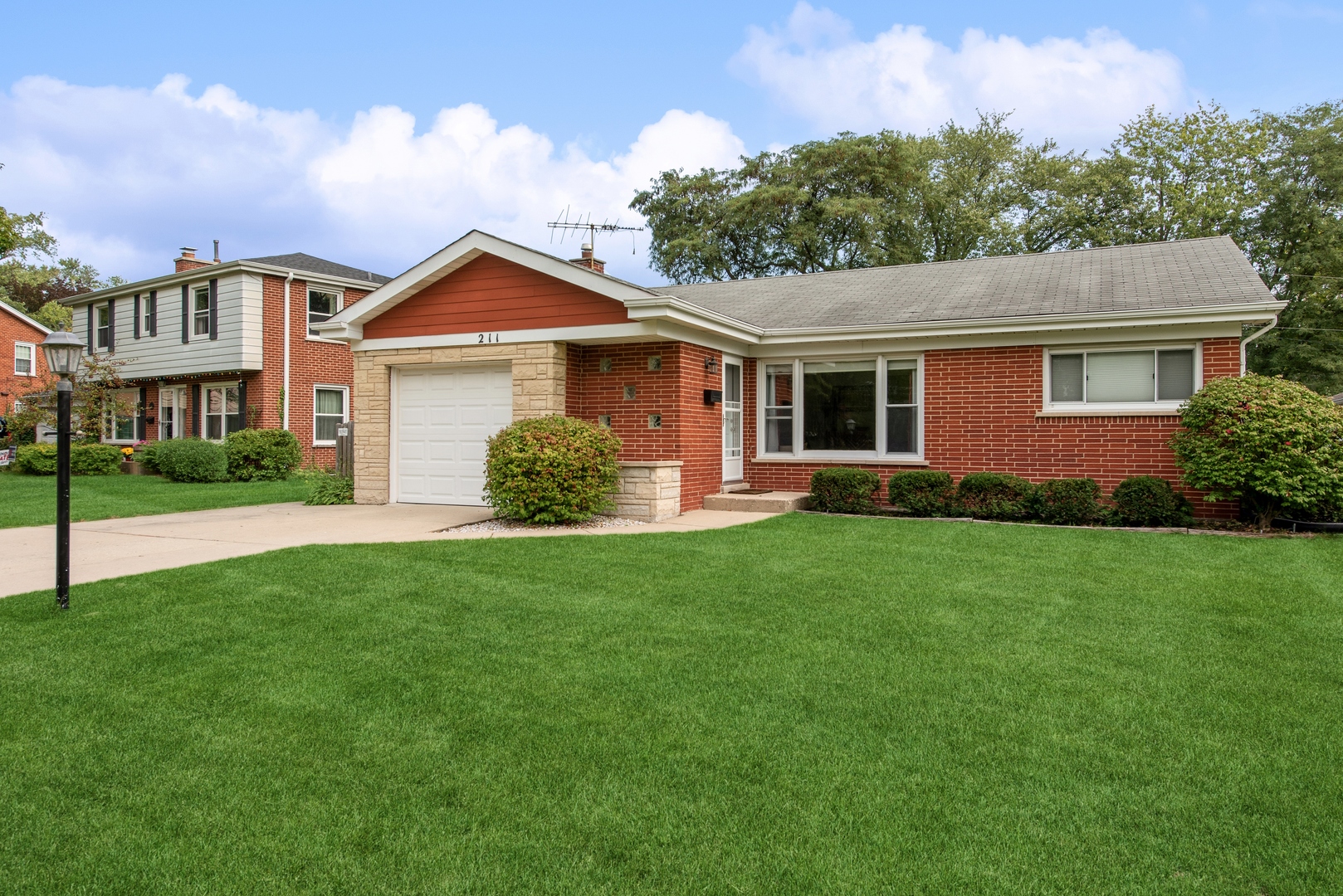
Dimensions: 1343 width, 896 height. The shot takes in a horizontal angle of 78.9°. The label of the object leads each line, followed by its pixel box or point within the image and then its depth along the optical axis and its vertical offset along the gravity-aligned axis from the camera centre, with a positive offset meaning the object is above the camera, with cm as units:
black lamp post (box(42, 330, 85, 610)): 540 +9
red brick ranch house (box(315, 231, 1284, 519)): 1092 +103
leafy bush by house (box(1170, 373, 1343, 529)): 920 -4
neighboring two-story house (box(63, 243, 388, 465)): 2036 +251
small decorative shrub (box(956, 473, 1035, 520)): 1080 -73
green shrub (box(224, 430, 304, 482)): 1841 -27
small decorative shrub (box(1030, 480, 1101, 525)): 1051 -80
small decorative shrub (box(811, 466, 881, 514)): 1157 -68
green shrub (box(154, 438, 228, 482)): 1744 -38
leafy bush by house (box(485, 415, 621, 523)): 971 -34
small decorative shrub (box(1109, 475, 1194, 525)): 1022 -79
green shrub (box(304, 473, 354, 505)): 1262 -76
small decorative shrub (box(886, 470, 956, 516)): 1120 -70
